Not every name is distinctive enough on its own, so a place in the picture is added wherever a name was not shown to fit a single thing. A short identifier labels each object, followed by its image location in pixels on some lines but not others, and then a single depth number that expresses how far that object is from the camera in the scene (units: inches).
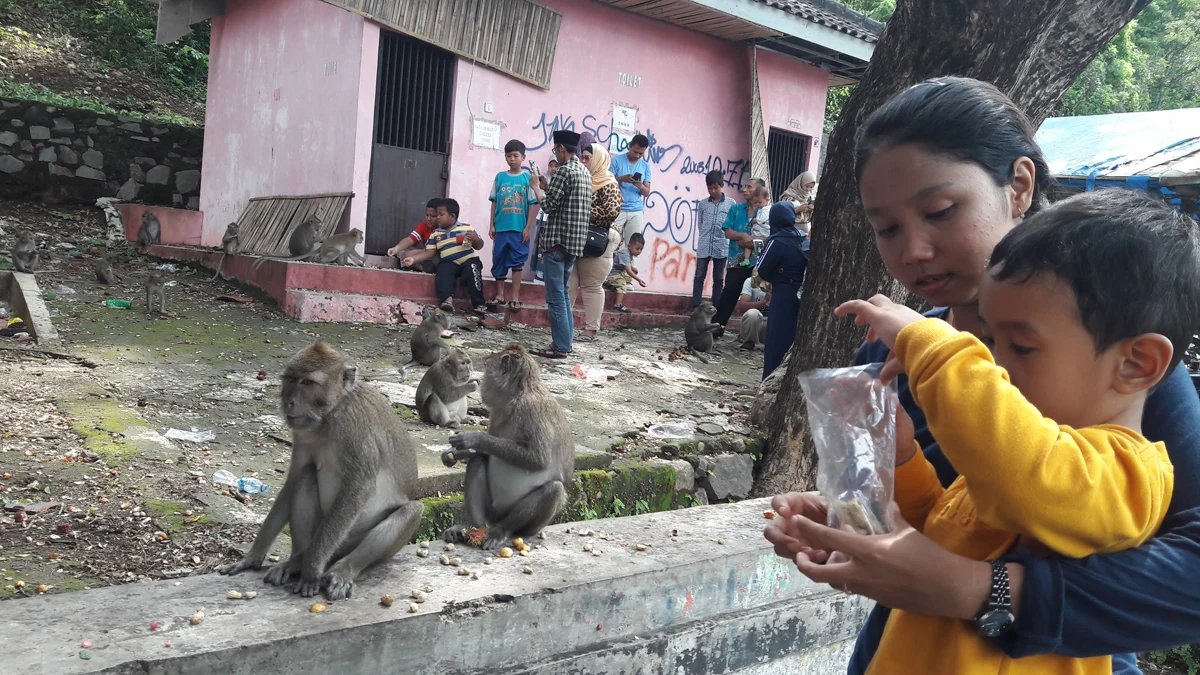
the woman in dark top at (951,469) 51.1
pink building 439.2
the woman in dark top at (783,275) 309.6
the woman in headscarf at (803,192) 398.3
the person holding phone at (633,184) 462.6
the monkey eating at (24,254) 397.1
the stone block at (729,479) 241.4
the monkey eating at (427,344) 299.3
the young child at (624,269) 477.4
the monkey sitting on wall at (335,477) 119.3
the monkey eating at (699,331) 407.2
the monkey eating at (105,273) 420.5
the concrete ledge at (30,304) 293.4
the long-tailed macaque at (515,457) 143.8
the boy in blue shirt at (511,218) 418.0
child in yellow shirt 47.0
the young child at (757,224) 427.8
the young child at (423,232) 422.0
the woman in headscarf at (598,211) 362.6
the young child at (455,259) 401.4
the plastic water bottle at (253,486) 183.2
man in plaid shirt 332.8
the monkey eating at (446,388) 245.9
